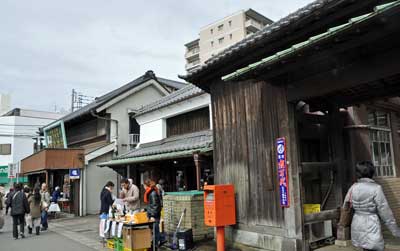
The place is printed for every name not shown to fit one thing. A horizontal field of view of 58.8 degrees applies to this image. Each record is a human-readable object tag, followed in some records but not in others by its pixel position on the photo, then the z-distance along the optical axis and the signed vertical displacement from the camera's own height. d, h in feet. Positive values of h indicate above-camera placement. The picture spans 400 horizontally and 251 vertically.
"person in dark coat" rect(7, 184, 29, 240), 40.57 -3.62
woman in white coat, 14.80 -2.01
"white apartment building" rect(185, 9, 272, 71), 196.54 +79.81
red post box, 26.04 -2.74
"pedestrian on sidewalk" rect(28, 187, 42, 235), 43.93 -4.07
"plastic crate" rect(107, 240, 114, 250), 32.09 -6.33
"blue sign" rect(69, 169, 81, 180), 63.52 +0.27
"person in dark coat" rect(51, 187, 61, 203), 59.70 -3.34
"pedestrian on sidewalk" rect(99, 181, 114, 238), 35.19 -2.77
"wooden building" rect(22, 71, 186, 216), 66.28 +8.29
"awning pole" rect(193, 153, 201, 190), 37.42 +0.86
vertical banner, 22.76 -0.25
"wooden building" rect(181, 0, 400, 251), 18.22 +4.26
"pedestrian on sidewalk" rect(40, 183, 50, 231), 47.63 -4.14
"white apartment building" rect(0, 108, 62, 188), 138.41 +15.46
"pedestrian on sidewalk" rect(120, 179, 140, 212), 33.06 -2.09
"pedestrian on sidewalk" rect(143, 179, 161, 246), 29.76 -2.70
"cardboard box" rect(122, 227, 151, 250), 27.14 -4.96
